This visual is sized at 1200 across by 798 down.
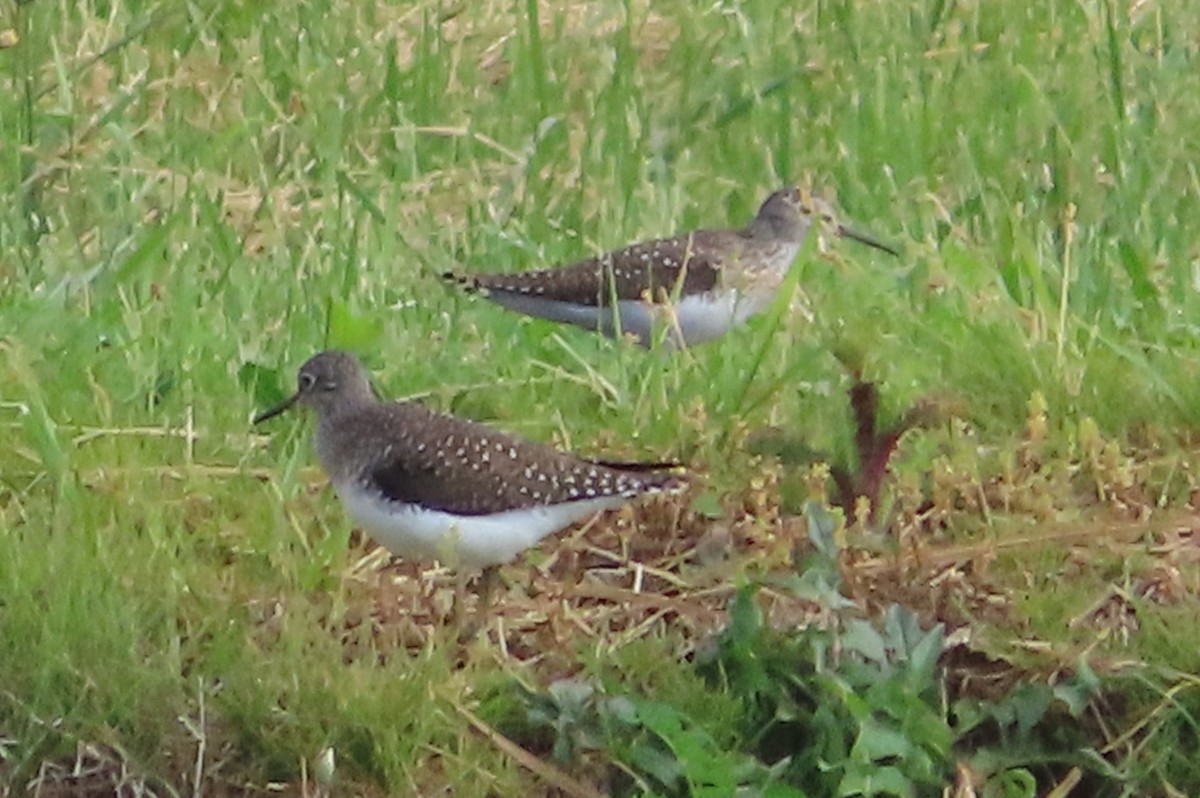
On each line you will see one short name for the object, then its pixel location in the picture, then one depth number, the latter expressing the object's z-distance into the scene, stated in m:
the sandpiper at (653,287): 13.15
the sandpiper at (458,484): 9.44
